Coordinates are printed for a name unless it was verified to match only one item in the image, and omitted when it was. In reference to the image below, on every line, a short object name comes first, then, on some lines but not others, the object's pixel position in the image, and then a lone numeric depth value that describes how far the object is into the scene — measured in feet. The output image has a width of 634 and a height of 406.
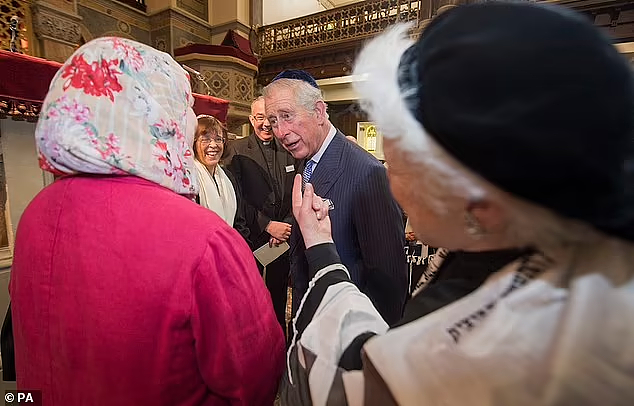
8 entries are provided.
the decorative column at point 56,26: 11.70
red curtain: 4.37
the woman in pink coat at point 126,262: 2.12
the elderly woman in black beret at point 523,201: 1.05
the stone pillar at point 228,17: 21.20
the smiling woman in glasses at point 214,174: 6.96
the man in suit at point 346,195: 4.06
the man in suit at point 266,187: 8.00
